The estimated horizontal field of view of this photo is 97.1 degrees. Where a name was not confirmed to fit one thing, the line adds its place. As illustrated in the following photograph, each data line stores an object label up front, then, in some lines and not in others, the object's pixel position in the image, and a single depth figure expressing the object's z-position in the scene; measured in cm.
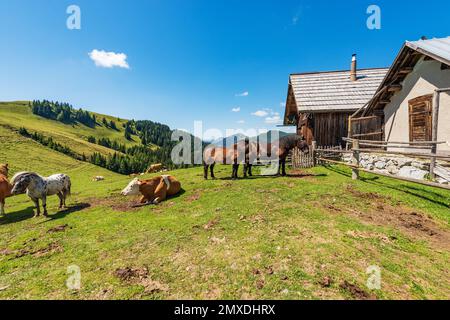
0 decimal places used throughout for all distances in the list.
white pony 760
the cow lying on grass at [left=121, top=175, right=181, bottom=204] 935
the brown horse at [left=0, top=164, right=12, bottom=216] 961
